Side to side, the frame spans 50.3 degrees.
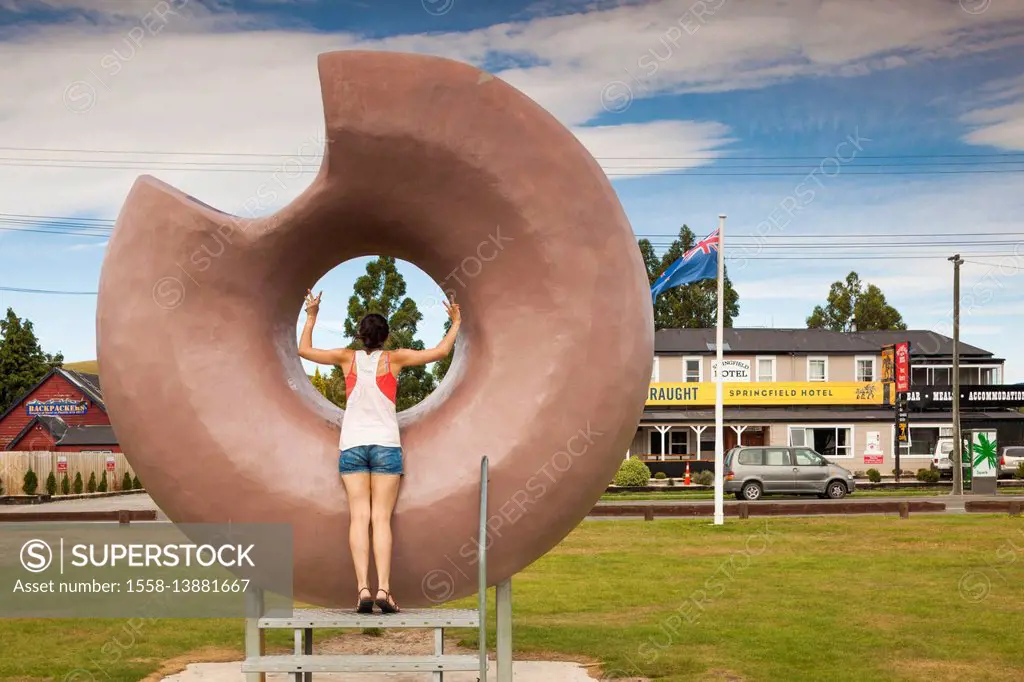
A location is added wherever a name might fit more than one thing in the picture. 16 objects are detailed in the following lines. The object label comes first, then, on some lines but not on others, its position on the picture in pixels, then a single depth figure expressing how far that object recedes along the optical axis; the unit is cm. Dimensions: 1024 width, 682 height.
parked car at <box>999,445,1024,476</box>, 3675
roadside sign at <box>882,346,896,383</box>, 3746
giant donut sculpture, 620
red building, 4406
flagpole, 1792
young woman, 600
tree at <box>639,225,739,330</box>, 5878
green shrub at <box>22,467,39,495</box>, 3181
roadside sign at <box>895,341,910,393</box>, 3559
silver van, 2666
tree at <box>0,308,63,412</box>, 4884
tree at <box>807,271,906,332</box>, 6391
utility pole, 2891
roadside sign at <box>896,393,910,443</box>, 3516
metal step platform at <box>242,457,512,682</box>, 564
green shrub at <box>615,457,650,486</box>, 3036
